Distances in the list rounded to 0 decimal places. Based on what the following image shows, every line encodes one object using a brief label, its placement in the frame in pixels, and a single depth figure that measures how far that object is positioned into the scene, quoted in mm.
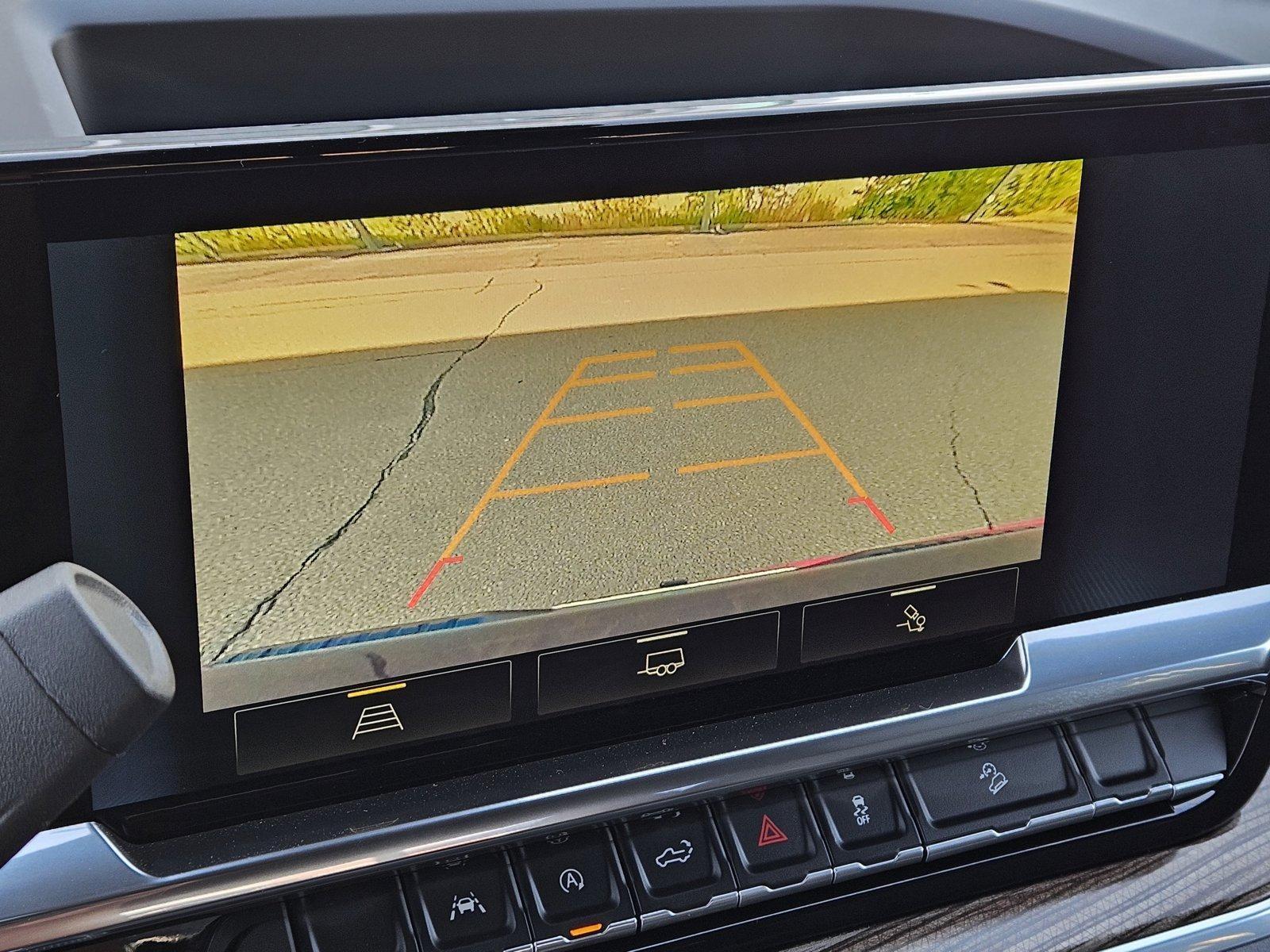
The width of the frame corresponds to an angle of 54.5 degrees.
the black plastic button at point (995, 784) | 502
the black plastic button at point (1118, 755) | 534
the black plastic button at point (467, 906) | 436
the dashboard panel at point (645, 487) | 359
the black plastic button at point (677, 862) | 459
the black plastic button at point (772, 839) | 472
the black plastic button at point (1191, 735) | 555
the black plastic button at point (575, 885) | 446
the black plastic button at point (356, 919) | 429
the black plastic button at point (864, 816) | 486
